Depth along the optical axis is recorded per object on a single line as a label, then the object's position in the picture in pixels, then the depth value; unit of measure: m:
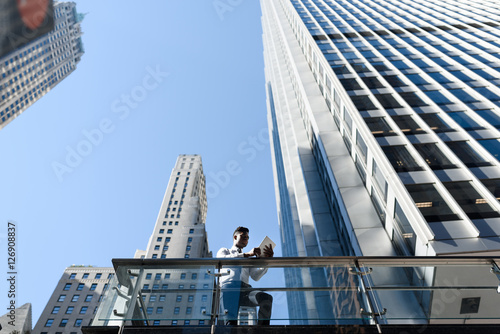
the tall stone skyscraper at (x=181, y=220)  81.81
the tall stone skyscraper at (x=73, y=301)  64.75
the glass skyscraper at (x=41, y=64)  82.88
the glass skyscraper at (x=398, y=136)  13.75
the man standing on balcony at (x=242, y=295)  5.33
